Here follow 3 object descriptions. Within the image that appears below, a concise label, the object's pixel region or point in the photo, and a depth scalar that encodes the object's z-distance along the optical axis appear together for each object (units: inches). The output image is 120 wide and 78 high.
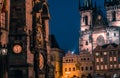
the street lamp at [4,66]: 1213.1
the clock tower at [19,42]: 1336.1
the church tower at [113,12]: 4314.0
